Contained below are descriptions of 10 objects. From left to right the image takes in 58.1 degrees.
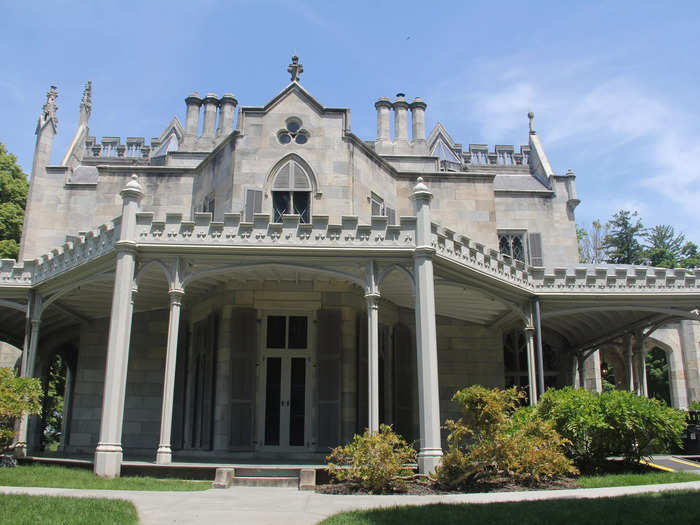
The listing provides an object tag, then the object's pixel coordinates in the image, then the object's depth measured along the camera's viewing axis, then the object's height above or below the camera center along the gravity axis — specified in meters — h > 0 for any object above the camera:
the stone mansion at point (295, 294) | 15.21 +3.33
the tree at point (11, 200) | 32.51 +11.19
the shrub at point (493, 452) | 12.06 -0.72
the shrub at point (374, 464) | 11.66 -0.93
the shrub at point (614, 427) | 13.47 -0.26
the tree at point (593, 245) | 47.88 +12.60
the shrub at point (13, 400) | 15.18 +0.27
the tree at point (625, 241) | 43.47 +11.75
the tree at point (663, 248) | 42.00 +11.01
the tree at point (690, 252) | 41.50 +10.67
